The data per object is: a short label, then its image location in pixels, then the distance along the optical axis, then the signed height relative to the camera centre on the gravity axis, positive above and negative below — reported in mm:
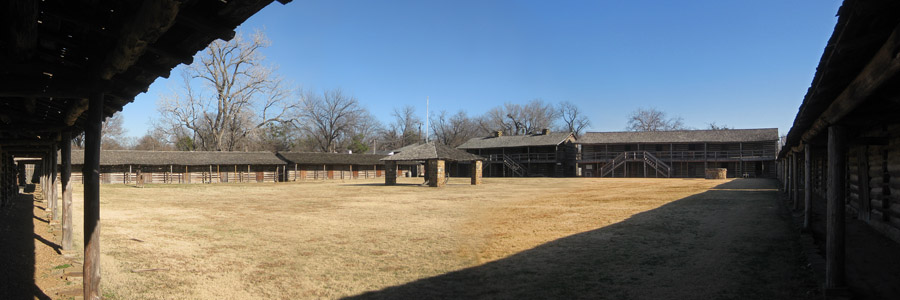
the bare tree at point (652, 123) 78000 +5467
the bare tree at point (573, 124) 80519 +5466
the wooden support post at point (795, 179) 13844 -706
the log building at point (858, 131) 3271 +386
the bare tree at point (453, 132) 80375 +4140
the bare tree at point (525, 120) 77125 +5879
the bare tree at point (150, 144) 74250 +2059
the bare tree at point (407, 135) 81625 +3660
